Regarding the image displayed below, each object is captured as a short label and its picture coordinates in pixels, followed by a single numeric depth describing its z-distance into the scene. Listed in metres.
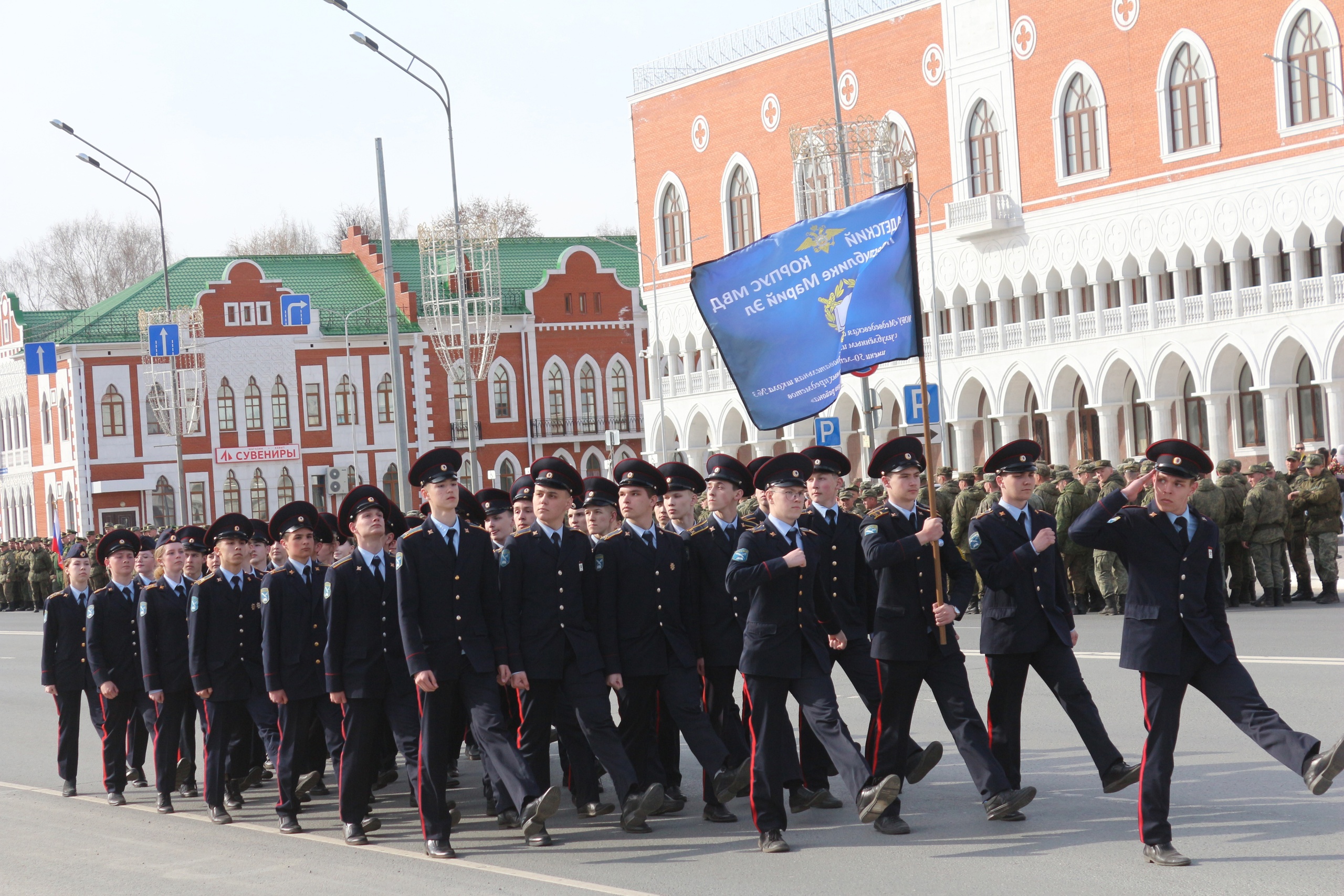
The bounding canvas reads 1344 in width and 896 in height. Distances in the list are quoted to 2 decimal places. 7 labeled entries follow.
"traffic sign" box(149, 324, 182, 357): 45.66
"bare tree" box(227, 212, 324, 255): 89.12
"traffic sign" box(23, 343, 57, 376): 53.56
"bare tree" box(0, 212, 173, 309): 83.62
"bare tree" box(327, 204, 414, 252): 86.00
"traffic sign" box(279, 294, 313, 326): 57.22
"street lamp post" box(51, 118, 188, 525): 38.56
